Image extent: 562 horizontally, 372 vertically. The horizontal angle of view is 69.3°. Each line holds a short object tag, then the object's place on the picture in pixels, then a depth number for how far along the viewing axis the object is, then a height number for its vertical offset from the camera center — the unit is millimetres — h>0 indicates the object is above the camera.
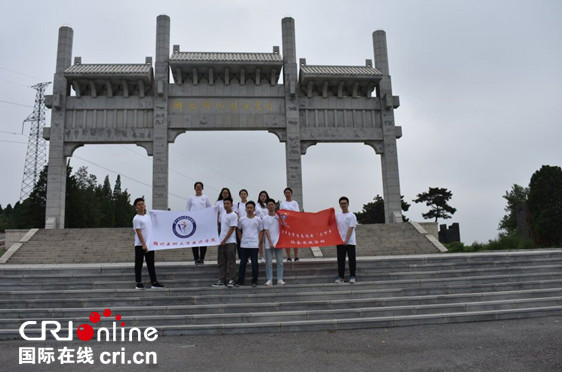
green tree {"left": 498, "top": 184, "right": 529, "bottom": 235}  52062 +5456
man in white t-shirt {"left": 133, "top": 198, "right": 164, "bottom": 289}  7898 +140
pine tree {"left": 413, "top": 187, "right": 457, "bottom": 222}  43594 +4550
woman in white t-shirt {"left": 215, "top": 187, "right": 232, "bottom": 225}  8633 +1119
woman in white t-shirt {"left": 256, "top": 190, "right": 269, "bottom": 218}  9316 +1094
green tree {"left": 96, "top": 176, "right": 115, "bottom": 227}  48375 +5320
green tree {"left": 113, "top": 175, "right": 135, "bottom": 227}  53222 +5855
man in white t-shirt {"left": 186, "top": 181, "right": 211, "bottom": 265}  9570 +1128
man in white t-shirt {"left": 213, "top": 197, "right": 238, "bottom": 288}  8188 +15
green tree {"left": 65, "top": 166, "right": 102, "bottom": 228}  32906 +4078
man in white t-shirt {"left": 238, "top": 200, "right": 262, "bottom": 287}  8133 +175
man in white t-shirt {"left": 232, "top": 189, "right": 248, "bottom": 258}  8828 +966
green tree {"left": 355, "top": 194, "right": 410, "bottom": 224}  45688 +3833
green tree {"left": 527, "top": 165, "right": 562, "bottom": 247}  18750 +1598
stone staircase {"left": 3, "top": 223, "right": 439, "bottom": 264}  14492 +177
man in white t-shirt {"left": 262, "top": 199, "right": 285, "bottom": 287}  8266 +107
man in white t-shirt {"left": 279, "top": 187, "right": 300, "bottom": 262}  9859 +1064
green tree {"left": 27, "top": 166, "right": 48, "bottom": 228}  31234 +3912
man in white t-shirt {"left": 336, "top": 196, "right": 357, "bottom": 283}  8516 +80
